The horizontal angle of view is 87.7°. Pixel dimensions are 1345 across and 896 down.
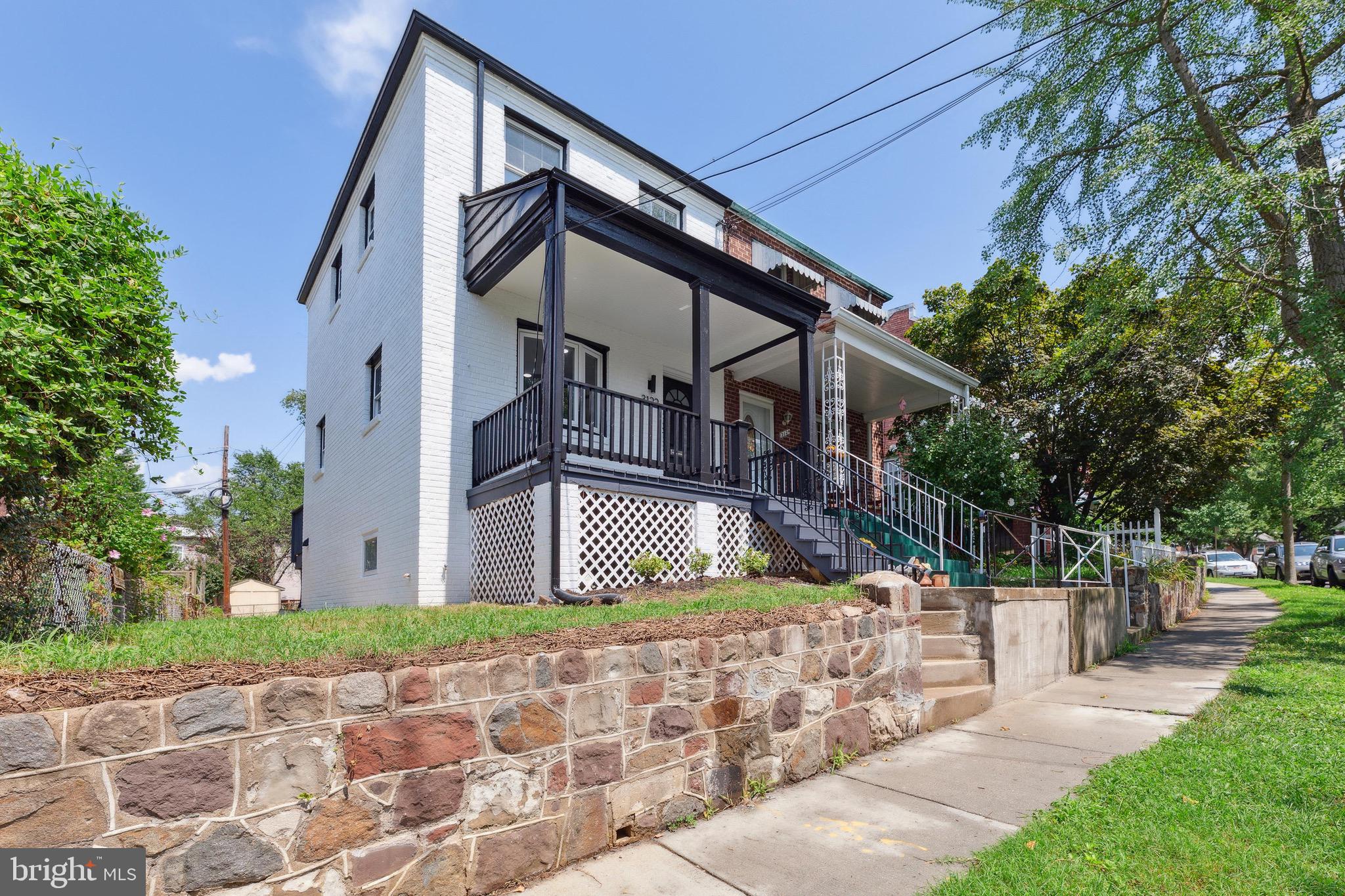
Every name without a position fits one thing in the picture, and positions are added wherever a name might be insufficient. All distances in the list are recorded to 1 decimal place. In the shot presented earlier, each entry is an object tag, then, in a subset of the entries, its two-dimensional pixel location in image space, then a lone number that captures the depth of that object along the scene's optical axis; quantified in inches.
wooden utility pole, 803.4
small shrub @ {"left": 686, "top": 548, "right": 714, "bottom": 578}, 333.4
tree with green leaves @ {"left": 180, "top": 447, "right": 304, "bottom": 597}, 1237.7
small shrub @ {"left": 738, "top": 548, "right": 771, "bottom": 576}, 336.8
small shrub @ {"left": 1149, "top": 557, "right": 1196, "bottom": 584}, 491.5
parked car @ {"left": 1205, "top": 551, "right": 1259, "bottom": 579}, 1289.4
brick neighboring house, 553.6
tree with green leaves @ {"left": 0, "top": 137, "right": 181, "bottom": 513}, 131.4
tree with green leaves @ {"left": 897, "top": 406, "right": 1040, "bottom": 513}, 490.6
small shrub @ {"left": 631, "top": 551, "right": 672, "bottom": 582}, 314.5
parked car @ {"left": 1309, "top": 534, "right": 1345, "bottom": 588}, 778.8
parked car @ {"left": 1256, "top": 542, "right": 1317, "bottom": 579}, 1170.0
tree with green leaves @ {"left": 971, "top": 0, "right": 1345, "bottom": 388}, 356.8
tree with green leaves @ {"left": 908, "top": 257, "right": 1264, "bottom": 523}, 611.2
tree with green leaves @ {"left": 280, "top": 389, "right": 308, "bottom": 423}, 1499.8
